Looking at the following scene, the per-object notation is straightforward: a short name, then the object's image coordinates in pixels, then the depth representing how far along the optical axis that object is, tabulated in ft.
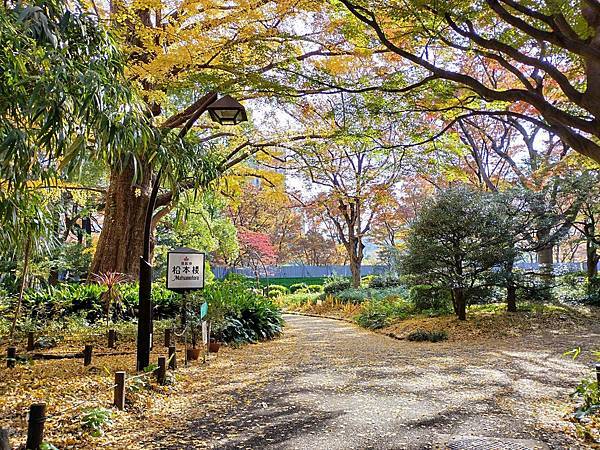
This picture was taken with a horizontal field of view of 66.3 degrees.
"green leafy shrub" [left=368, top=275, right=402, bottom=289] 54.54
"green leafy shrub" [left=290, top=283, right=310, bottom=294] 74.08
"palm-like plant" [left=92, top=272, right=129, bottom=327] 23.97
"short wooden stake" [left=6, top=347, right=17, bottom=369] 16.76
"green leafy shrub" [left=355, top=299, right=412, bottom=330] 36.02
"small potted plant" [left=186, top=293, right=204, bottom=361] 20.17
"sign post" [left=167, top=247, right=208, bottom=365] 19.97
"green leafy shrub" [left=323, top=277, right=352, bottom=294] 57.06
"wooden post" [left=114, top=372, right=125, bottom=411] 11.59
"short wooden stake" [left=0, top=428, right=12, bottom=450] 6.18
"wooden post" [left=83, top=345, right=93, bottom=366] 17.71
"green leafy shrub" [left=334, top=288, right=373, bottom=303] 49.50
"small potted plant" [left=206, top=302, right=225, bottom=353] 23.75
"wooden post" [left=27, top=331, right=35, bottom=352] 20.70
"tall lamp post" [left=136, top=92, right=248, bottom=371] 15.76
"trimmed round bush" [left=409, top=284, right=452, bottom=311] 34.24
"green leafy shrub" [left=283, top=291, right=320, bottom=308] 58.93
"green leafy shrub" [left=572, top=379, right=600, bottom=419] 10.95
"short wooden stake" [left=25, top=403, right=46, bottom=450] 8.08
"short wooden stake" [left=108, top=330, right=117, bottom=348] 21.66
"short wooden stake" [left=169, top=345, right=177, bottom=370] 16.60
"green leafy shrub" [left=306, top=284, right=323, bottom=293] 68.41
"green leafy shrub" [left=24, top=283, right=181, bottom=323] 25.67
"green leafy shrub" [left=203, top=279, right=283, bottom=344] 25.05
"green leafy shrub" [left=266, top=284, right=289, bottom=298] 69.44
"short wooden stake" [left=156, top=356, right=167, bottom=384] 14.53
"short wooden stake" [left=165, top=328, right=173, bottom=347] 19.49
